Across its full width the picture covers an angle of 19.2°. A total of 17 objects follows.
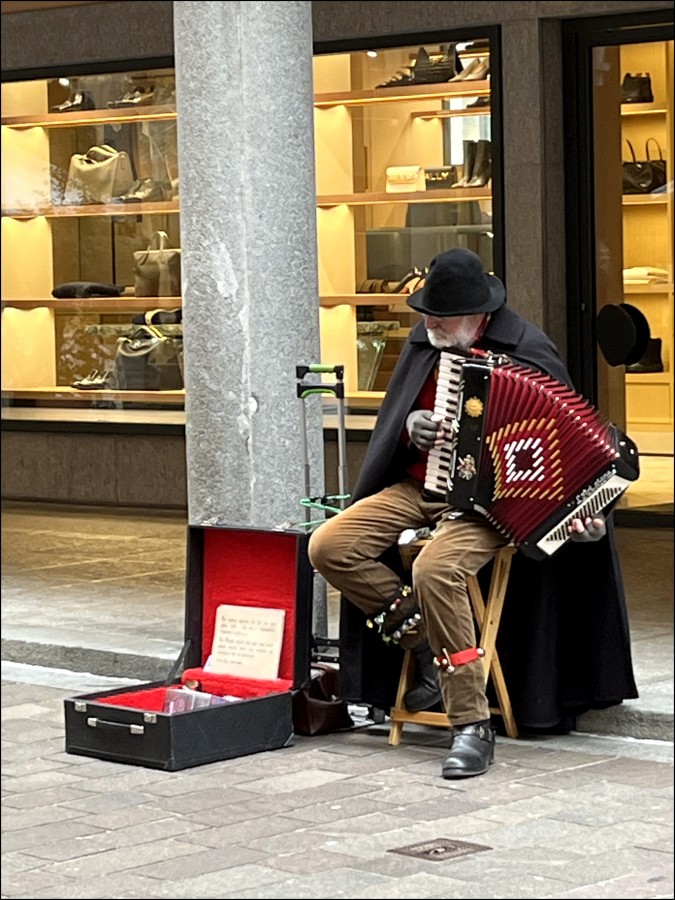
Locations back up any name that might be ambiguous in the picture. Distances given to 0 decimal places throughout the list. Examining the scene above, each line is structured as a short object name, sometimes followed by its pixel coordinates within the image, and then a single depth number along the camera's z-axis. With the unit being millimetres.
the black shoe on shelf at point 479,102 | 10020
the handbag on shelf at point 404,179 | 10305
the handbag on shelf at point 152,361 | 11398
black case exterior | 6270
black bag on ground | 6633
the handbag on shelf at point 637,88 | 10209
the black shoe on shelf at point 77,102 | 11453
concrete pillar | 7047
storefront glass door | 10094
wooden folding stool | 6230
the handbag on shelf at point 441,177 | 10211
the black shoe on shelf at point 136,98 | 11070
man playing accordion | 6141
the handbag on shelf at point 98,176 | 11258
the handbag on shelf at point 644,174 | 10328
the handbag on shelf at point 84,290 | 11602
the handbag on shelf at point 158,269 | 10906
